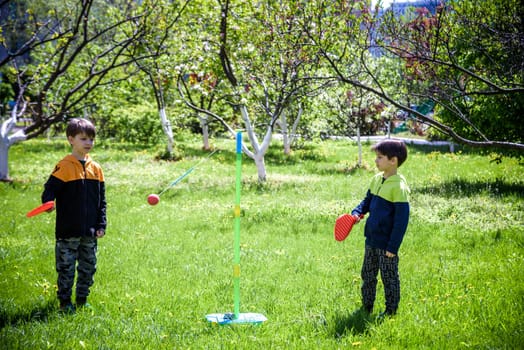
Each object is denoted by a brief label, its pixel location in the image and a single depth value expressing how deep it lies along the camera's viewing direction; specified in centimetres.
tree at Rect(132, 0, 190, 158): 1090
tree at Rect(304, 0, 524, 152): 750
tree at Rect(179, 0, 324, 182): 1105
